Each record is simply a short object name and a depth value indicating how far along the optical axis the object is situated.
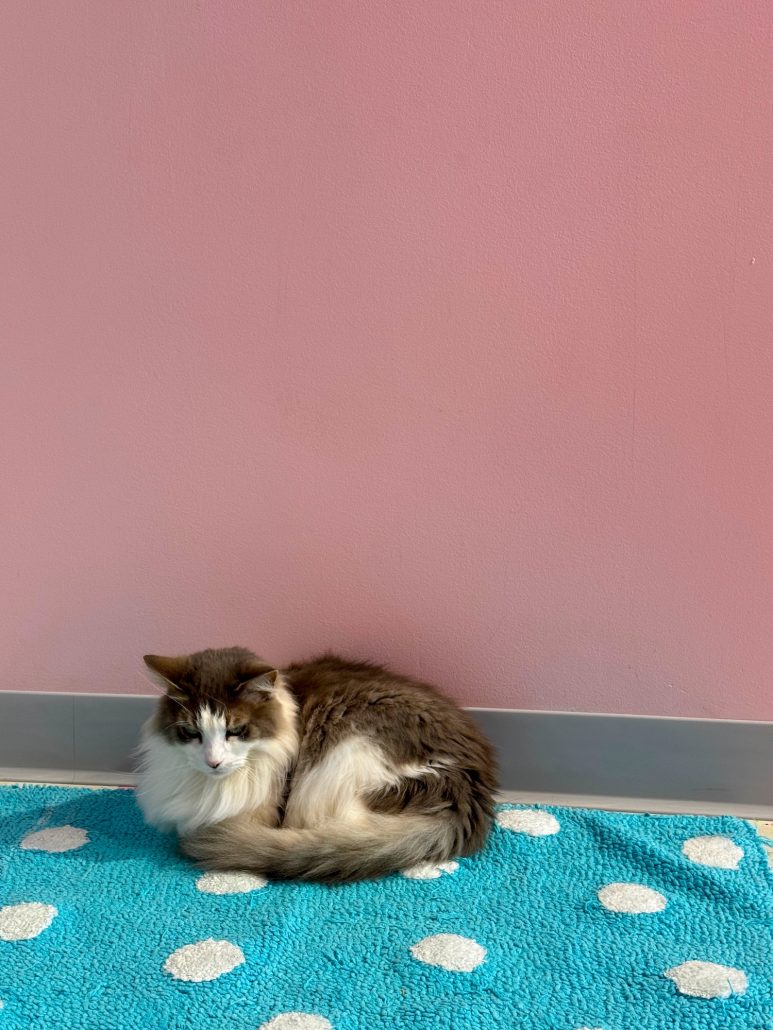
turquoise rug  1.16
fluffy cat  1.46
